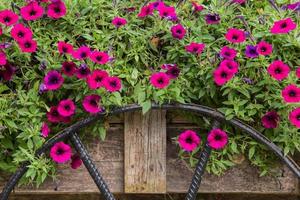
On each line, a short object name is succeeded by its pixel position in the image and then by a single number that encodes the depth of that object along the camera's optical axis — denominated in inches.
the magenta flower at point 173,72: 88.1
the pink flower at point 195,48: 88.9
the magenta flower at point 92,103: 87.5
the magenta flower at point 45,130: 88.6
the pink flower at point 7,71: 89.9
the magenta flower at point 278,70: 86.0
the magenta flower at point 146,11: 91.8
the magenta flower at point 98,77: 86.7
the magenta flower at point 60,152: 88.0
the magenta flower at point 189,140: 88.4
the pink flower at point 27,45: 87.8
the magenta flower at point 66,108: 87.8
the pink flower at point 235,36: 88.5
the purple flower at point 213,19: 91.8
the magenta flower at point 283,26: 87.7
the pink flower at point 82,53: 87.6
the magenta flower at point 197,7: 93.6
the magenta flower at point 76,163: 90.4
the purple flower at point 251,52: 88.0
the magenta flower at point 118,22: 91.0
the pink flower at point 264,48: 87.9
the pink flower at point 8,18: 89.3
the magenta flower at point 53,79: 87.8
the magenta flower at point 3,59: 88.2
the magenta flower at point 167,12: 91.3
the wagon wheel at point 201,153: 88.4
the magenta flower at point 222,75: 86.7
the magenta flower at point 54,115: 89.1
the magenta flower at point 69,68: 88.3
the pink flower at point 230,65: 86.9
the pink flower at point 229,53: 88.0
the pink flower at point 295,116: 85.7
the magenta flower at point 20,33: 88.3
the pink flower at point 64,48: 87.9
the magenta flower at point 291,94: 85.3
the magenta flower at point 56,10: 90.8
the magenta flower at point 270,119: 88.1
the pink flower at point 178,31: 89.9
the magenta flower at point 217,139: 88.2
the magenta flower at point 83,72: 87.7
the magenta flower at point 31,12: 90.1
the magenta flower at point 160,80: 87.1
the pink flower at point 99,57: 87.0
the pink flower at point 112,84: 86.7
